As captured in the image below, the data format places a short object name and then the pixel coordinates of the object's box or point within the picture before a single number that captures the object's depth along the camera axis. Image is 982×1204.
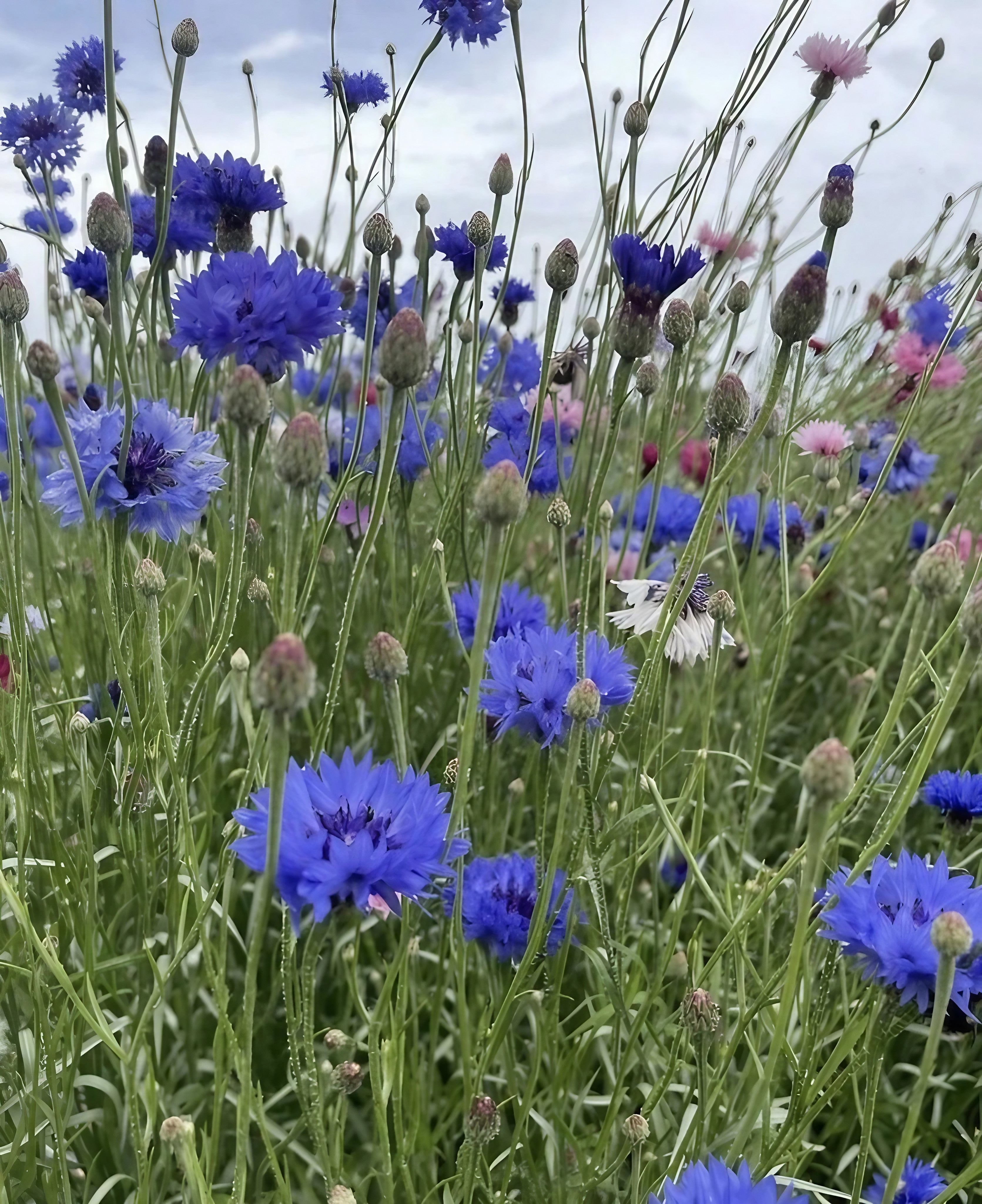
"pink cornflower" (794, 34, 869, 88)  0.94
